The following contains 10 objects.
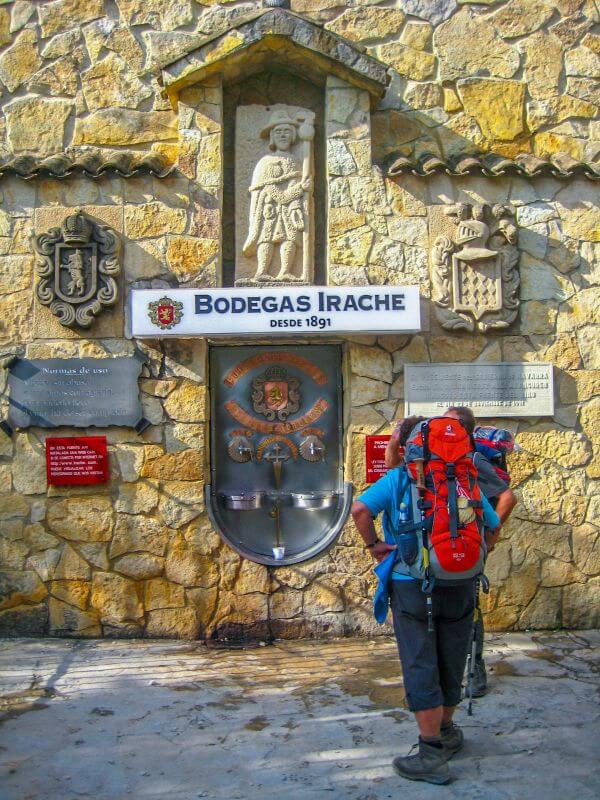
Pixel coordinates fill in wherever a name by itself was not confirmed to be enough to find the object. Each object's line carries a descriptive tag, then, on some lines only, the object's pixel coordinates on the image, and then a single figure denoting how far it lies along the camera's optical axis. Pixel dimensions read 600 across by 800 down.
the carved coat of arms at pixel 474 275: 5.94
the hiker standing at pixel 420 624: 3.59
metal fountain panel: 6.09
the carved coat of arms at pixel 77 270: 5.88
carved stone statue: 5.98
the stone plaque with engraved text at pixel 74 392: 5.88
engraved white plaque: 5.93
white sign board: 5.73
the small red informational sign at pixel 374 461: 5.88
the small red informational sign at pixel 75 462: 5.84
